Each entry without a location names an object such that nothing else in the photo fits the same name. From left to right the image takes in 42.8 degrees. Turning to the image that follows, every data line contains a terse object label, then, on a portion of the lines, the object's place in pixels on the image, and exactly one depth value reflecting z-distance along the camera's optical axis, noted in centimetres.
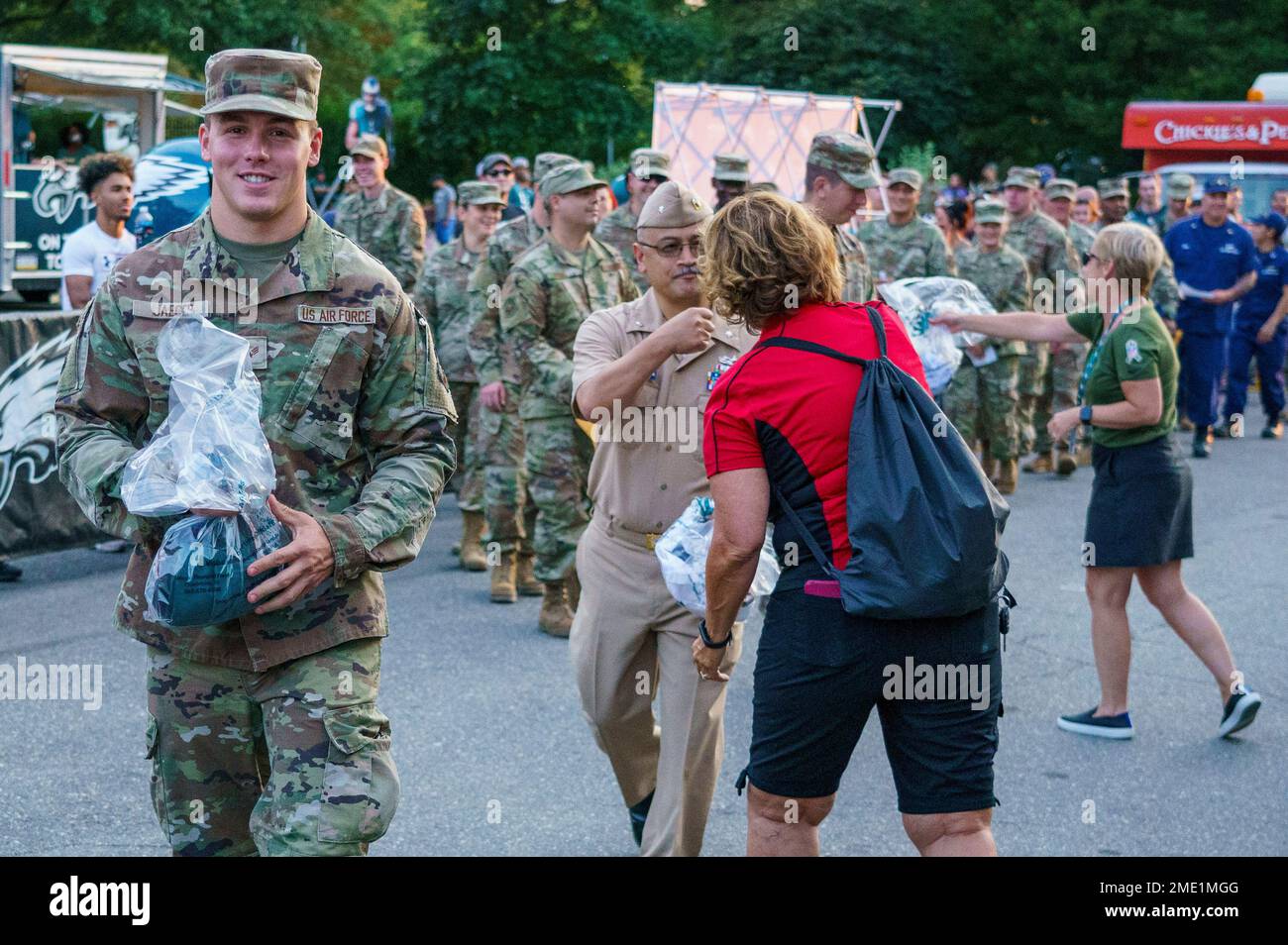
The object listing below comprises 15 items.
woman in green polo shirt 641
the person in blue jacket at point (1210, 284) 1583
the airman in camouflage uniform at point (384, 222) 1142
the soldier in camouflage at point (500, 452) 910
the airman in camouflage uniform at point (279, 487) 338
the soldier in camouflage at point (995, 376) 1284
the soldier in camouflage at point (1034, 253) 1394
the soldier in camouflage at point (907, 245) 1173
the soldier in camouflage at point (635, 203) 1083
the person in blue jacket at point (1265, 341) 1677
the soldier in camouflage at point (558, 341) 805
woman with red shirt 362
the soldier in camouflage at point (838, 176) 632
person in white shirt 998
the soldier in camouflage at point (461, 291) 1057
